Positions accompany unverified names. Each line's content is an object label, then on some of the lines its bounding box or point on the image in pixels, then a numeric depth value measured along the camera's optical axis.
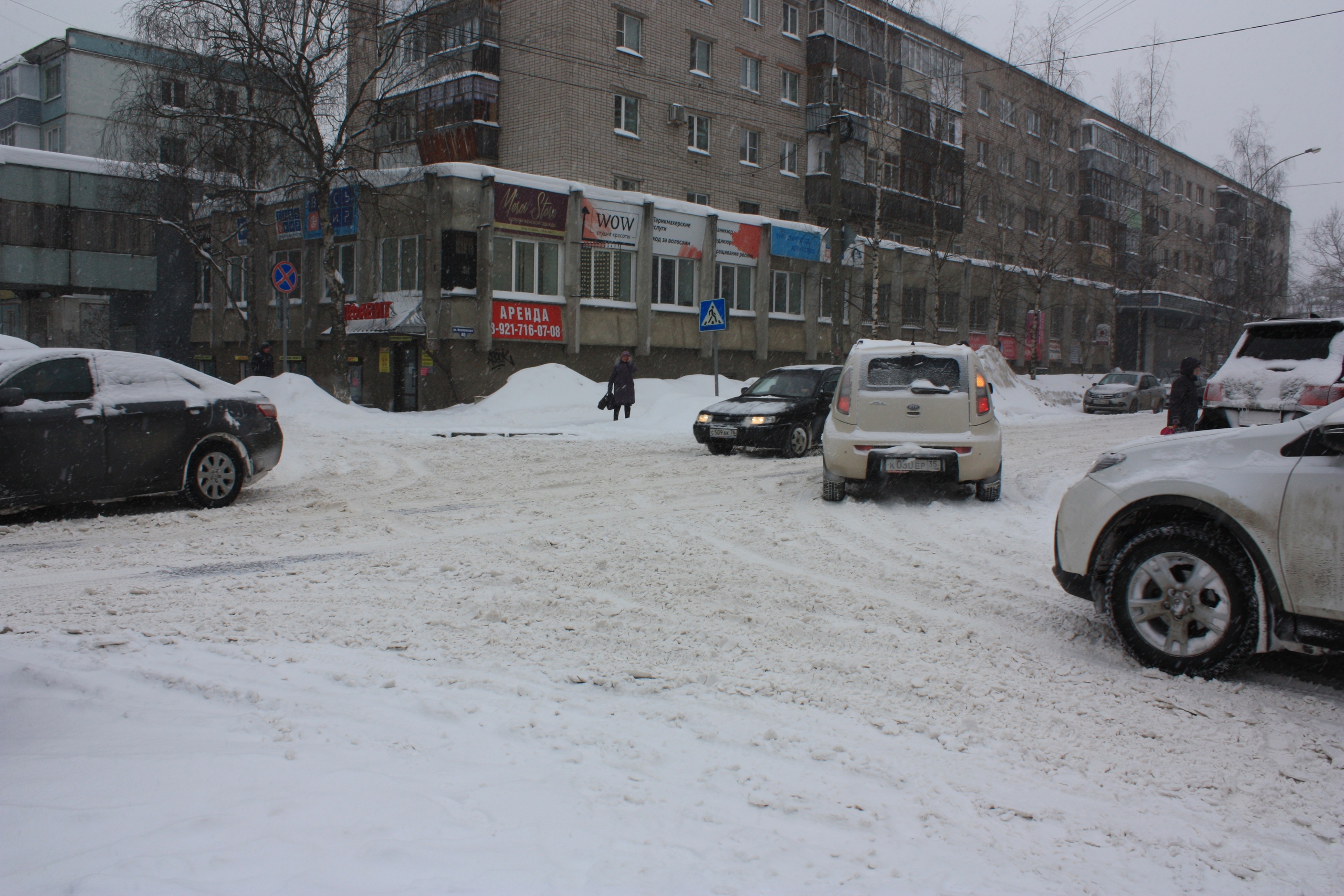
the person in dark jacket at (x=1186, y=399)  15.16
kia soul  9.52
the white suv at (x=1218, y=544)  4.11
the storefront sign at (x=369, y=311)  25.53
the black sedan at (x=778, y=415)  14.23
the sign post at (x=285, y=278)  18.91
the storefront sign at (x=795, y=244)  32.78
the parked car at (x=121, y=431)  7.86
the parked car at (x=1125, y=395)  32.84
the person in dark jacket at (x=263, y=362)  25.61
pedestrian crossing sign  21.09
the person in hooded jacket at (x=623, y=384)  20.47
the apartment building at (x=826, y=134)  31.59
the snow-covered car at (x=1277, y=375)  11.91
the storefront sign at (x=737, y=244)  31.08
